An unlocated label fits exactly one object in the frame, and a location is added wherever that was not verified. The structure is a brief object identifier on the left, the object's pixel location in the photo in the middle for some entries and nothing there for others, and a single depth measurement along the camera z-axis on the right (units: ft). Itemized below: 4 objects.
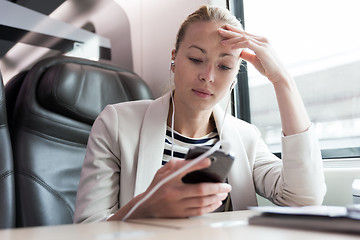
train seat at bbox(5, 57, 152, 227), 4.22
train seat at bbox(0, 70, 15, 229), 4.00
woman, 3.47
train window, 4.68
